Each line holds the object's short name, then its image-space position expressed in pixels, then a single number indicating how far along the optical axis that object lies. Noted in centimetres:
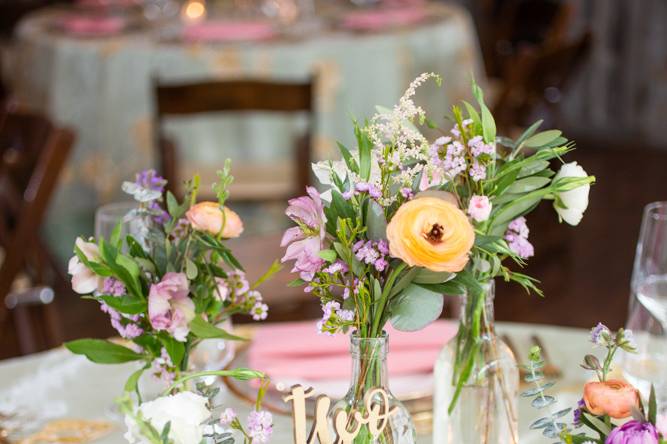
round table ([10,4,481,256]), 422
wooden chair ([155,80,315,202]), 360
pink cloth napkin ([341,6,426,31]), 449
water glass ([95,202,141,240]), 171
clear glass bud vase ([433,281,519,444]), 152
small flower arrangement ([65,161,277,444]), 153
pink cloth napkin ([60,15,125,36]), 447
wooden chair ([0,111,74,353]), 260
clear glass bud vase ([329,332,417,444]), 139
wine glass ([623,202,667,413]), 171
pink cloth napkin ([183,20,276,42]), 434
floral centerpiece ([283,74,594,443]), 133
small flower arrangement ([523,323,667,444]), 128
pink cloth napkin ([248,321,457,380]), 177
